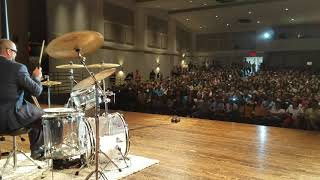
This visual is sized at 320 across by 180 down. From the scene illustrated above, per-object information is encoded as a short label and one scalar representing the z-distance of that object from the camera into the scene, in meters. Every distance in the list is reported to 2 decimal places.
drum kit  1.84
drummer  1.90
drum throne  1.93
